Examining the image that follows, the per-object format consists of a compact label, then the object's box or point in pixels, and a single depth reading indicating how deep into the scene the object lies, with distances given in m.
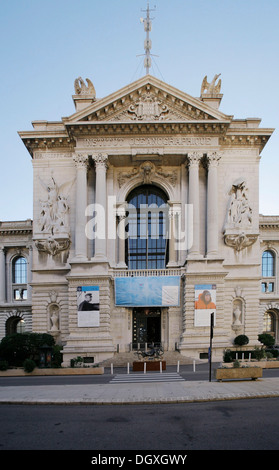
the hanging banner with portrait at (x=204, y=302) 32.44
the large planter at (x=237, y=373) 18.16
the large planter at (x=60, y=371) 25.12
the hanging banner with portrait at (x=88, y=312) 32.31
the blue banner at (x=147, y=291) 33.00
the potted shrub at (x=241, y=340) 33.53
